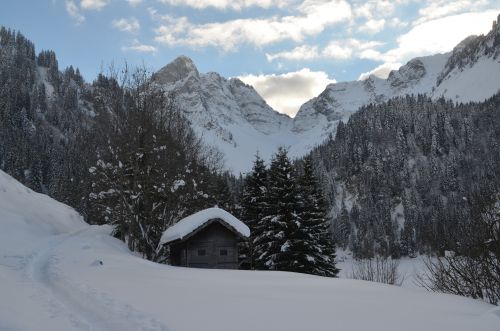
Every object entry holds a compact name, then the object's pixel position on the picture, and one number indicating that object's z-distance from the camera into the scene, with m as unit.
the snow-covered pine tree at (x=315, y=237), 26.20
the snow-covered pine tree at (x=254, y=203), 28.81
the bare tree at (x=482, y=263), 10.91
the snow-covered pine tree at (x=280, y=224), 26.07
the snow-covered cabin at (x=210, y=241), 21.25
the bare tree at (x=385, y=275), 18.95
